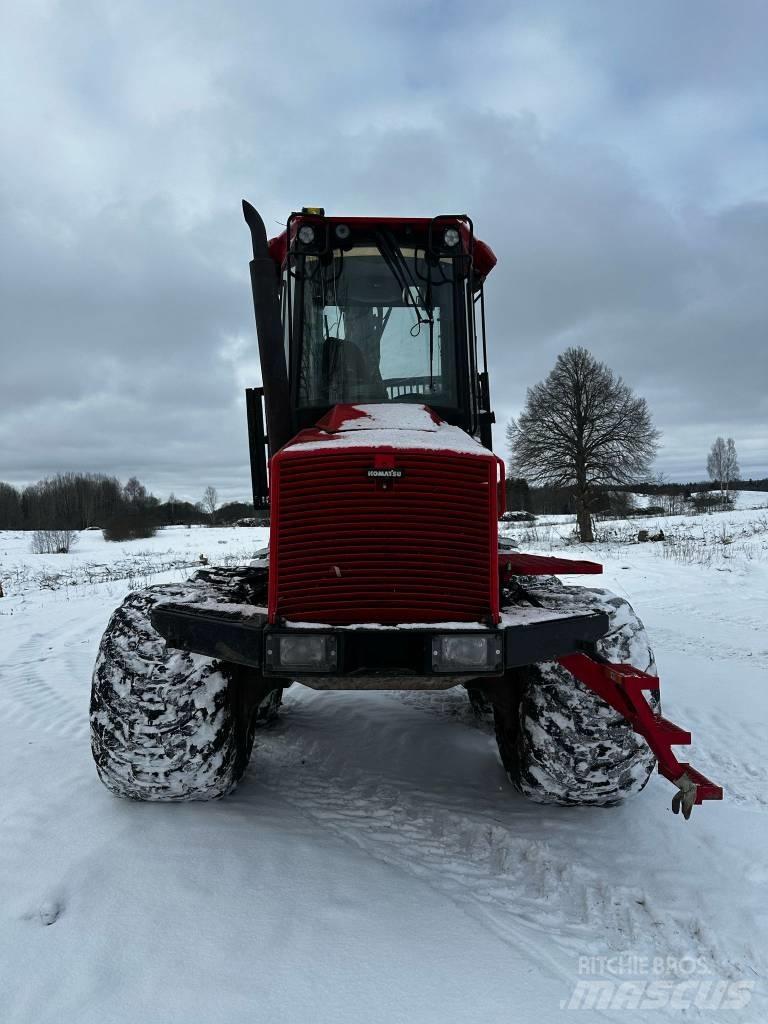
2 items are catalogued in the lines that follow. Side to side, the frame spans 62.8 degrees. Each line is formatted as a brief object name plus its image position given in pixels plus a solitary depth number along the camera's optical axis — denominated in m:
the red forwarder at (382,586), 2.66
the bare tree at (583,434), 25.58
